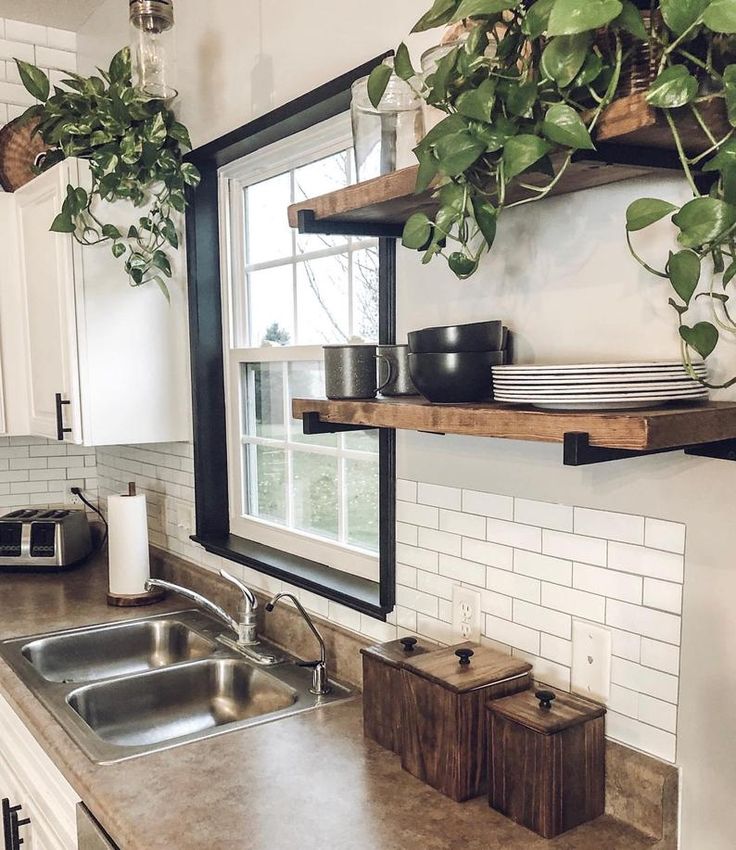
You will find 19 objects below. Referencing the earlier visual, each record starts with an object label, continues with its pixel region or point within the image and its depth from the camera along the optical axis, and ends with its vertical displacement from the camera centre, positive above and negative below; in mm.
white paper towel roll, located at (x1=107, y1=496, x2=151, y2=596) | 2619 -552
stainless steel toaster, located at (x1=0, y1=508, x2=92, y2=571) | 2996 -618
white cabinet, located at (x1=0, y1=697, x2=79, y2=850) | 1713 -924
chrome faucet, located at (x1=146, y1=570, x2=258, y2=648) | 2205 -653
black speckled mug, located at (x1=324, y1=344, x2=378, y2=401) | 1499 -9
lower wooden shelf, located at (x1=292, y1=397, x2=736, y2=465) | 961 -78
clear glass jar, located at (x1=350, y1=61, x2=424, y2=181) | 1390 +396
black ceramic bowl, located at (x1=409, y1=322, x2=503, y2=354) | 1336 +41
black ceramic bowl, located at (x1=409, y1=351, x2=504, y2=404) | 1323 -17
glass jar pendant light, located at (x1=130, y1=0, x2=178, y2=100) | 2381 +906
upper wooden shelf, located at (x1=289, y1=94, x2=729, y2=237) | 941 +265
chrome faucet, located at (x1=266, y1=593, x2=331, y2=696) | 1909 -699
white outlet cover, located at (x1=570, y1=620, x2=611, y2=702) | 1354 -486
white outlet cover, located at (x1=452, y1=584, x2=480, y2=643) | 1600 -477
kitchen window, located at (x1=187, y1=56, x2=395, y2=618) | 2076 +49
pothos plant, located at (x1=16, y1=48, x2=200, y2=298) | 2441 +625
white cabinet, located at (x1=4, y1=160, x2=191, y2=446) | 2590 +89
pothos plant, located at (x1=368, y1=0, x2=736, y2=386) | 882 +303
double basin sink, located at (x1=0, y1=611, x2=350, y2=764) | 1970 -790
